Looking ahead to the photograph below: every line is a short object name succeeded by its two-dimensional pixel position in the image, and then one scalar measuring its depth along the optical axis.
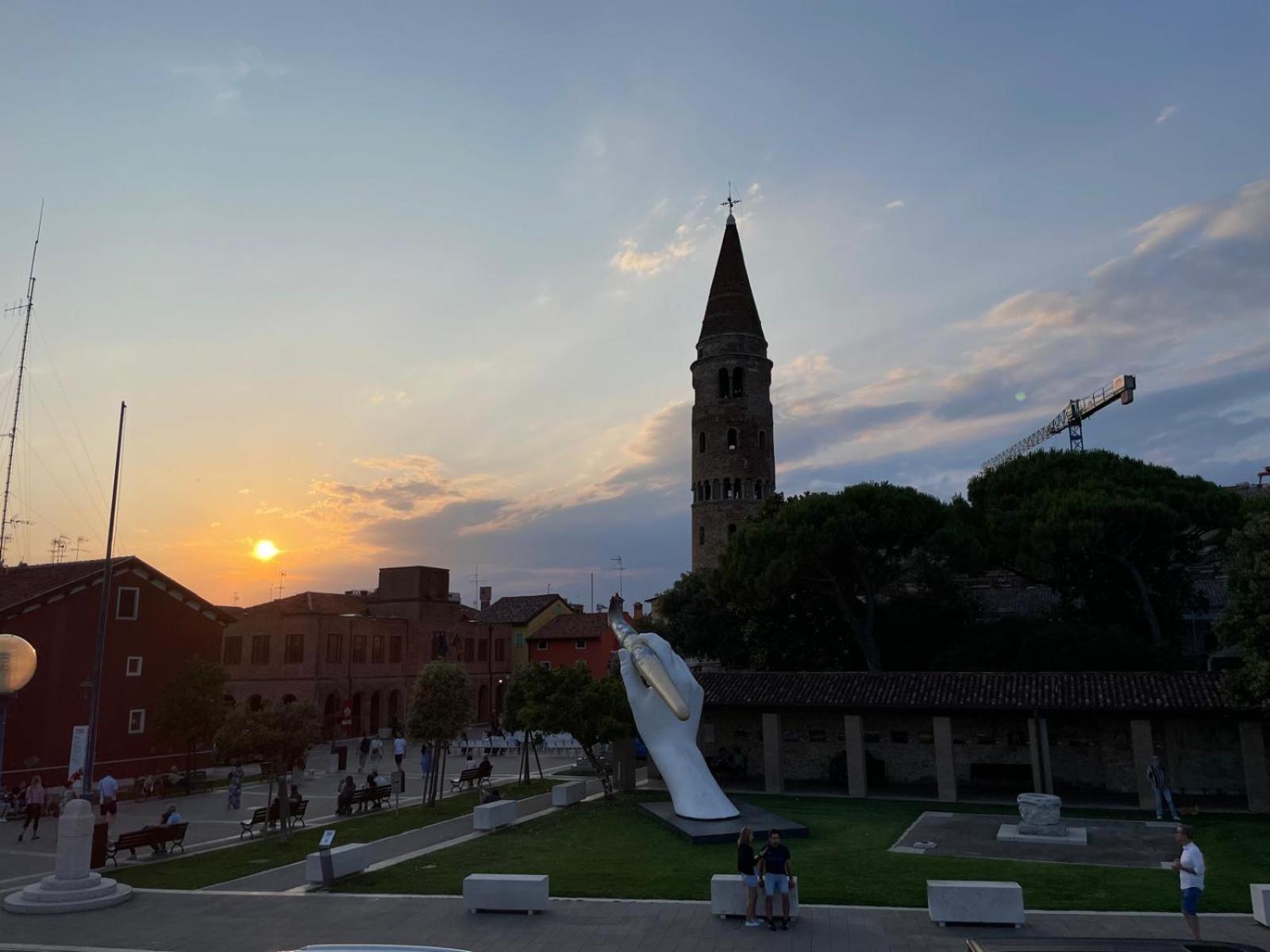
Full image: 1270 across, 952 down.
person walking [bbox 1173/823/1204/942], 10.78
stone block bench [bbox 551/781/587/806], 25.22
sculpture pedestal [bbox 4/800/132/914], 14.04
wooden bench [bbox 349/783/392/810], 24.81
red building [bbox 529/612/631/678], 64.88
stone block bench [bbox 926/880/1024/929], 11.82
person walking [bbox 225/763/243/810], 26.73
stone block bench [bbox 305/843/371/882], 15.27
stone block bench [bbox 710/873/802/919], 12.45
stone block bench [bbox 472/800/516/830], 20.97
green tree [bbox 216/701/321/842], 20.17
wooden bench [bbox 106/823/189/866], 18.50
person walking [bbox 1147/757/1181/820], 21.41
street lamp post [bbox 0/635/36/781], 13.50
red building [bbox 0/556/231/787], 28.78
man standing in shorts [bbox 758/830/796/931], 11.95
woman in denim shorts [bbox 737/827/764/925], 12.09
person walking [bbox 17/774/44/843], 21.78
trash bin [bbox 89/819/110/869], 18.12
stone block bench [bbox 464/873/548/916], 13.05
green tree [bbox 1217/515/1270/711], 21.59
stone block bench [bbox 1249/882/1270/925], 11.77
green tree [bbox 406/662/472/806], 25.52
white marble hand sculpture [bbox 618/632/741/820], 20.38
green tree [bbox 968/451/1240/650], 35.62
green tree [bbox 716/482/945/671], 37.75
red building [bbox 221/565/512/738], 48.09
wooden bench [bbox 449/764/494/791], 29.94
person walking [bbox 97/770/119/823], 22.64
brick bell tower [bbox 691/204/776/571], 59.06
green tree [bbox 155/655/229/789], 31.77
